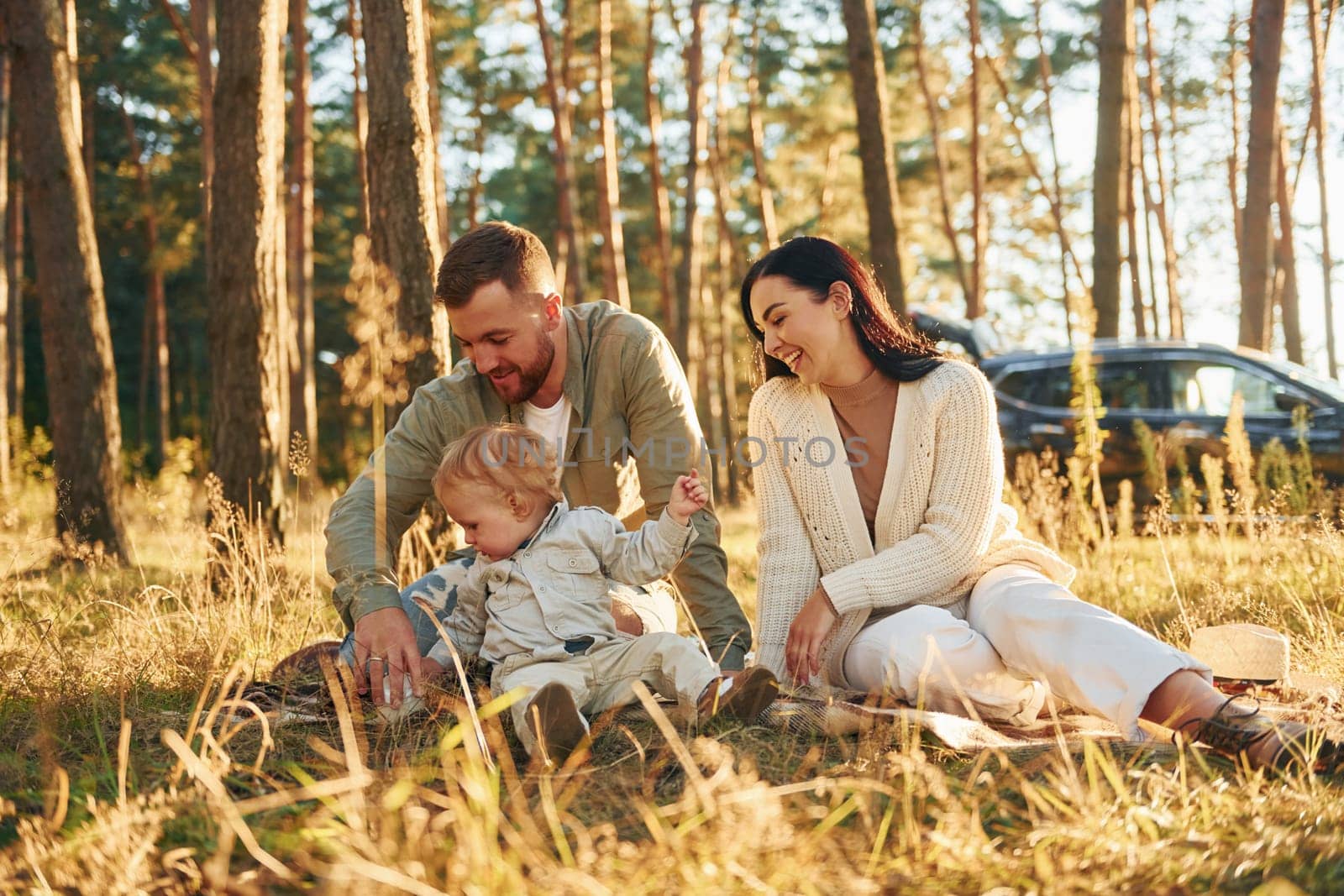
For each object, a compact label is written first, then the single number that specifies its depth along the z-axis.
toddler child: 3.00
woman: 3.12
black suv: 8.96
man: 3.50
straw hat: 3.49
